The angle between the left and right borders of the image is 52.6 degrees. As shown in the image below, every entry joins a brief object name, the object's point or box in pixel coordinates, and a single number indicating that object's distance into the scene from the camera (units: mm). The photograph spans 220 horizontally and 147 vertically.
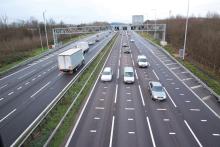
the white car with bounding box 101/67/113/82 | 31547
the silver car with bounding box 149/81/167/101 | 24438
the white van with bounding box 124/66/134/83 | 30484
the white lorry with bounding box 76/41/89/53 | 56781
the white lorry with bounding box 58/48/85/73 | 35344
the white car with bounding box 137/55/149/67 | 40062
